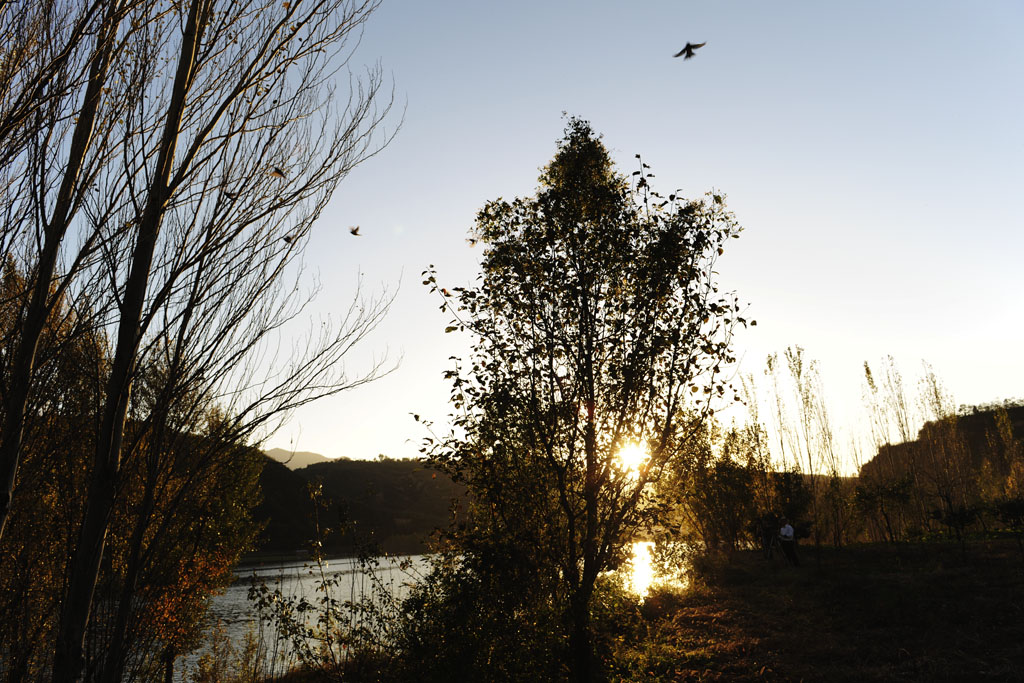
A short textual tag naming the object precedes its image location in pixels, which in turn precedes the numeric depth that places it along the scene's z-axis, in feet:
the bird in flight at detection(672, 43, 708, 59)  16.57
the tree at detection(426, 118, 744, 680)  25.95
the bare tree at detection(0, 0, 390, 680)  9.90
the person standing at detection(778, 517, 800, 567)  61.16
